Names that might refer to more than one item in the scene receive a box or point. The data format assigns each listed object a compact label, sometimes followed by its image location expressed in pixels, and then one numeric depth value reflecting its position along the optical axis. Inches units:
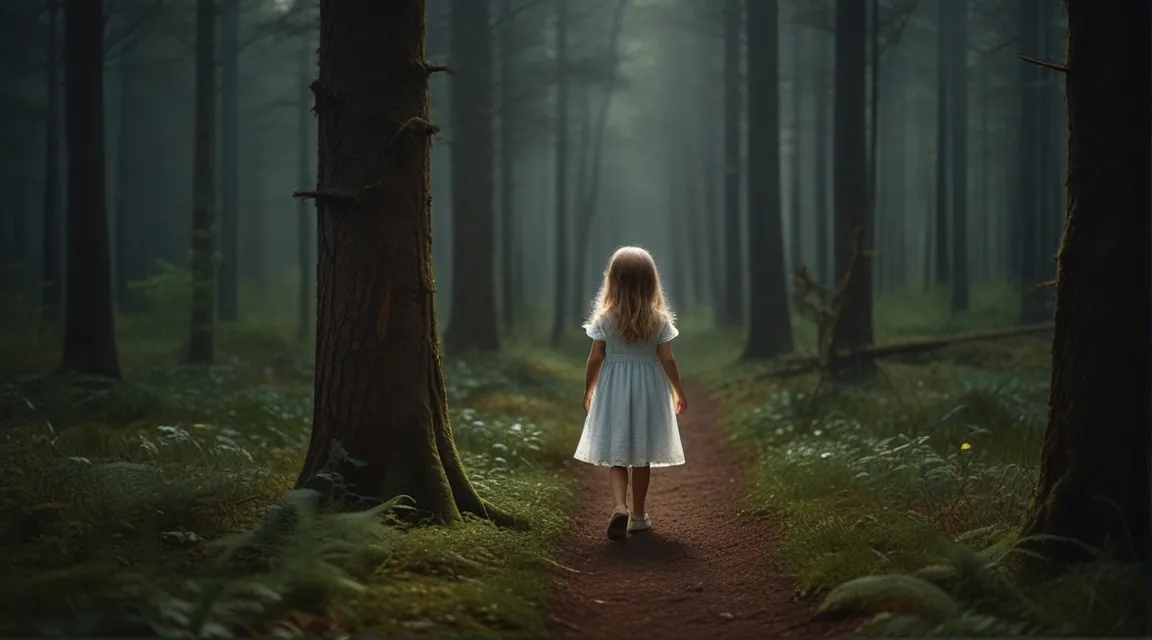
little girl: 257.8
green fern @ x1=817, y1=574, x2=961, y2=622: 159.5
